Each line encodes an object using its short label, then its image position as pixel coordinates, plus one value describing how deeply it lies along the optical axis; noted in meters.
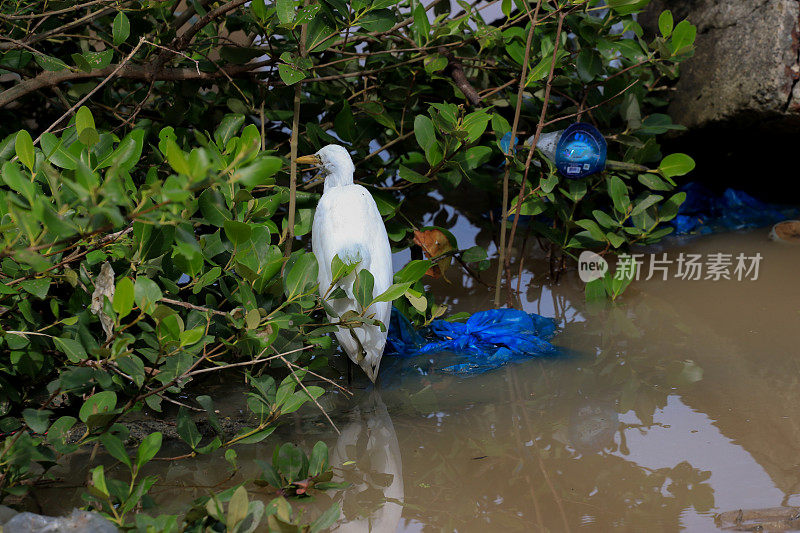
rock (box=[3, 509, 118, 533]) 2.73
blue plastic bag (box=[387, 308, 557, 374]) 4.93
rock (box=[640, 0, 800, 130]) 6.14
